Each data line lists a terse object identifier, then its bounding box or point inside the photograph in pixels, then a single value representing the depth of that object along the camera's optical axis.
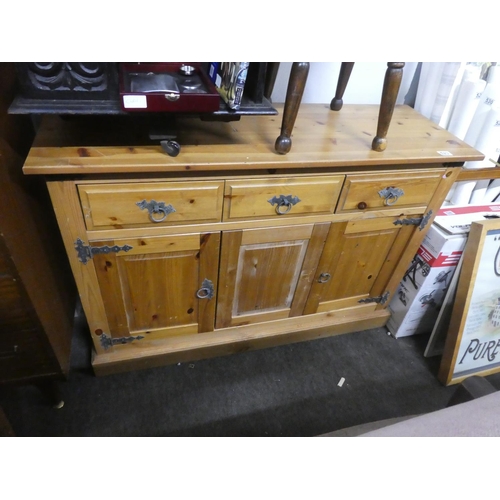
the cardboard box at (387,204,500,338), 1.34
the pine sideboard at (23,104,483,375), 0.90
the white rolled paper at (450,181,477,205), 1.49
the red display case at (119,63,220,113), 0.80
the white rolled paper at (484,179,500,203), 1.58
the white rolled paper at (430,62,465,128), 1.31
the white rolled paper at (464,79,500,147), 1.32
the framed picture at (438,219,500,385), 1.31
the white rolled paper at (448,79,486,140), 1.31
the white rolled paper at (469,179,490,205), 1.54
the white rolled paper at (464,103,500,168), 1.34
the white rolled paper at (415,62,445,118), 1.35
